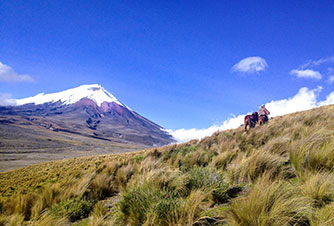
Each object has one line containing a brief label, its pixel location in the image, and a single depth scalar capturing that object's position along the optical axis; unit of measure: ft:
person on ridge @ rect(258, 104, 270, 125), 42.54
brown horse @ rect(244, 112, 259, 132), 42.20
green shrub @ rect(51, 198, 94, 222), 10.81
